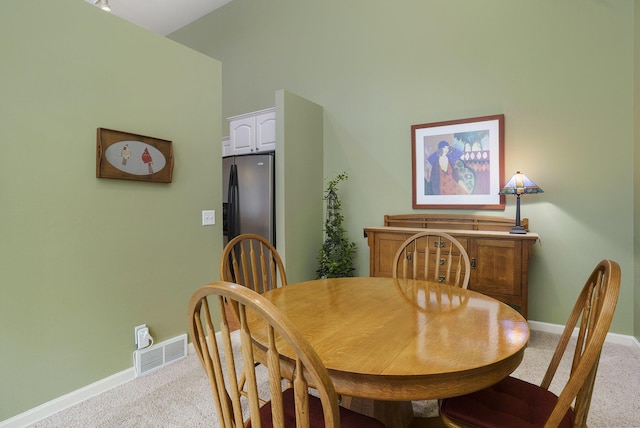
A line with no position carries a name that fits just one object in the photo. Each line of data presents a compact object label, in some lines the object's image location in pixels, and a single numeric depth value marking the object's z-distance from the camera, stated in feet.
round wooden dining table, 3.07
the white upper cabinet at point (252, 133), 12.46
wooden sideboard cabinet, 8.79
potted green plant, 12.40
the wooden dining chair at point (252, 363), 2.48
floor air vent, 7.63
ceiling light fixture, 10.96
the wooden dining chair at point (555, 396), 3.02
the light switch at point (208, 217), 9.23
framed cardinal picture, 7.08
